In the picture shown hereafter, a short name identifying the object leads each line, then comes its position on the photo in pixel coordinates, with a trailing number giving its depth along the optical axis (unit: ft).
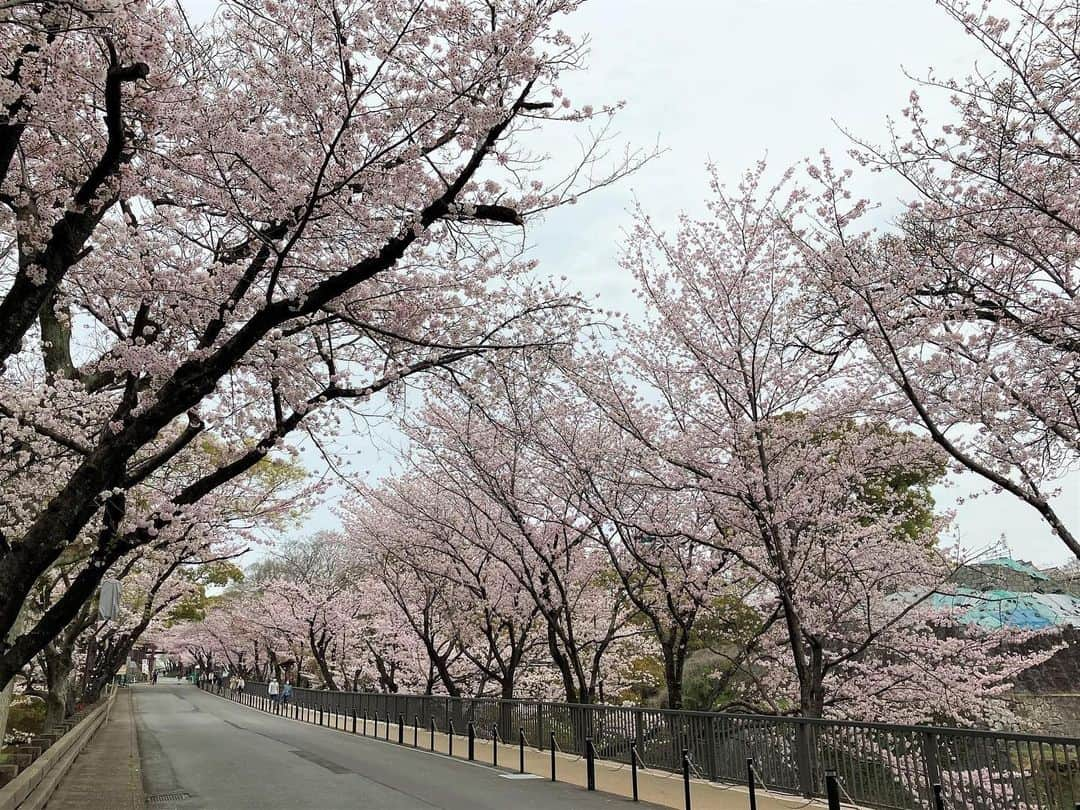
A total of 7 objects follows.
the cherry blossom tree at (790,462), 40.98
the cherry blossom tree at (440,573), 74.43
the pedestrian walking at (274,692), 142.00
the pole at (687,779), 32.81
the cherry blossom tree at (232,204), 20.97
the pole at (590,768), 42.14
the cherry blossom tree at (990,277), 23.58
